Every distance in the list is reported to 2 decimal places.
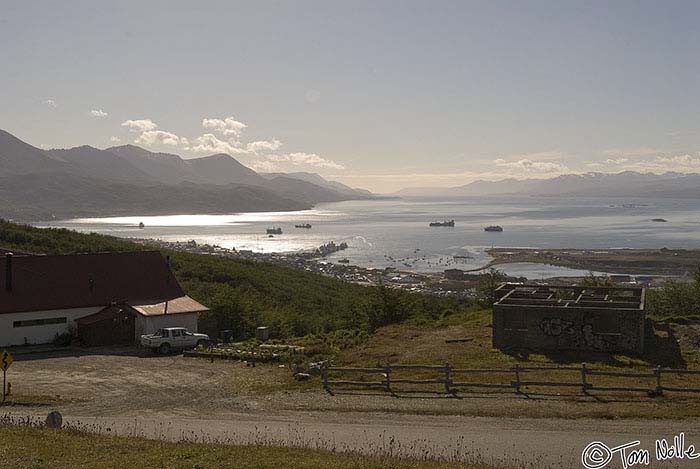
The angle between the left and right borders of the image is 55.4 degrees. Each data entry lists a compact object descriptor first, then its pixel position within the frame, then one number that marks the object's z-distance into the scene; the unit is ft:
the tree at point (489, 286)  164.76
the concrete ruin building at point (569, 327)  95.55
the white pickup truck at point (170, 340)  106.42
